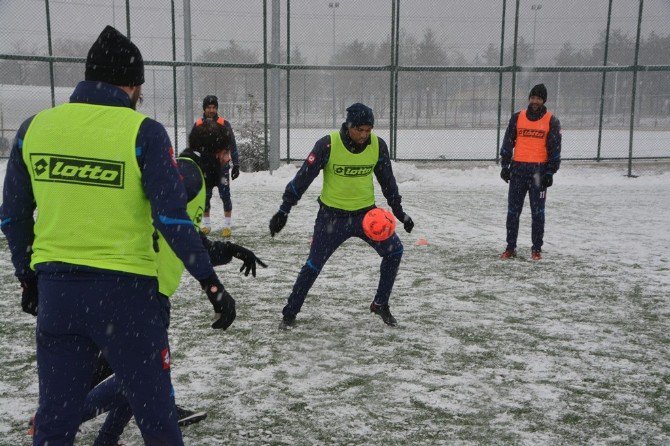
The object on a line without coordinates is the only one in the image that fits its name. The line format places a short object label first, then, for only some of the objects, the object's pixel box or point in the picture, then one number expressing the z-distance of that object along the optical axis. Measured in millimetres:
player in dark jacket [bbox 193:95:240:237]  9688
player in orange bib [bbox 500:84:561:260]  8391
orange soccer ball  5617
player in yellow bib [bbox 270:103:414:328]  5703
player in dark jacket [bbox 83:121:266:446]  3061
